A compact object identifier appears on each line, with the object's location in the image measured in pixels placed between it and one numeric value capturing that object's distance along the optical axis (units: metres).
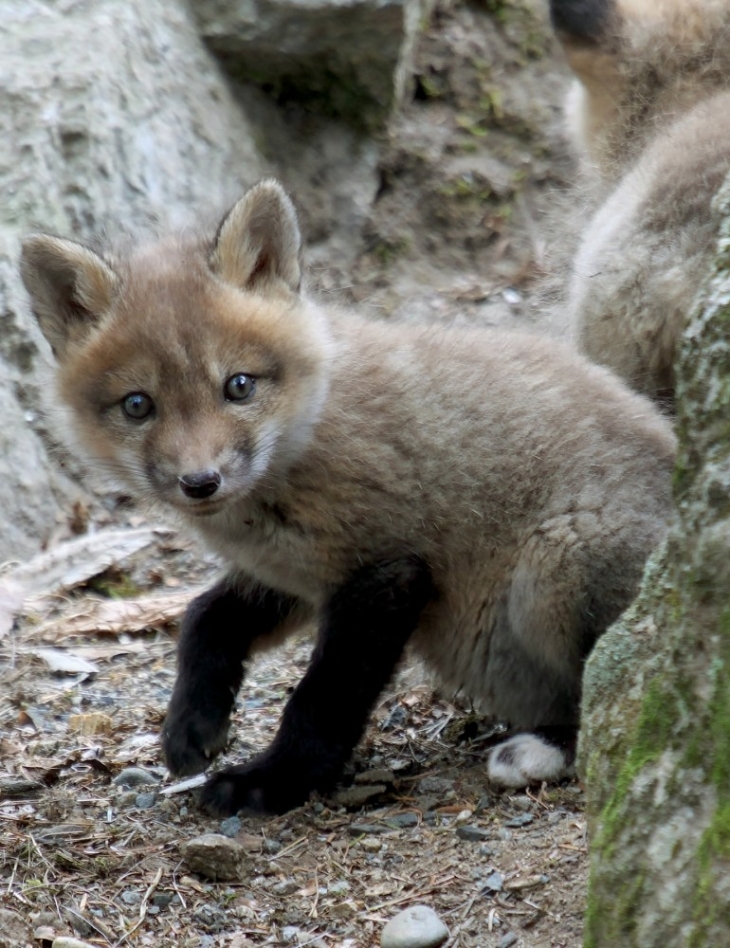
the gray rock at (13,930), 6.90
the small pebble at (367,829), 8.18
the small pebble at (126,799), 8.80
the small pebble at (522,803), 8.30
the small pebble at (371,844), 7.95
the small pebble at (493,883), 7.17
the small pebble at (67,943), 6.83
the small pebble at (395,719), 10.12
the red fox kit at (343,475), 8.38
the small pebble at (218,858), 7.65
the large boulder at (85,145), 13.67
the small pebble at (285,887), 7.56
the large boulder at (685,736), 4.79
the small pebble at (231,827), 8.26
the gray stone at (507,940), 6.64
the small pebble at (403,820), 8.27
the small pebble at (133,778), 9.18
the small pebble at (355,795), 8.62
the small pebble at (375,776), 8.90
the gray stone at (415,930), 6.68
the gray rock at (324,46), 15.82
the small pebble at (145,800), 8.77
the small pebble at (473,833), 7.89
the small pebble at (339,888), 7.51
